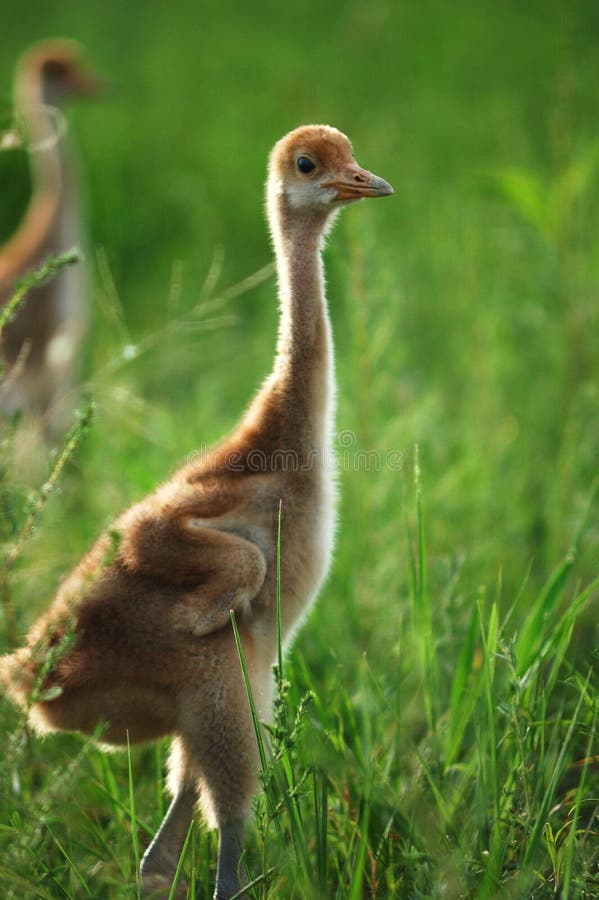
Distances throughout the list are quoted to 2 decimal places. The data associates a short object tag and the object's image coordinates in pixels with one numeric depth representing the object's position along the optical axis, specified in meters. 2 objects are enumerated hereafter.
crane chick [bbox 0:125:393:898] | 4.17
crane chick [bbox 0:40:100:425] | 8.95
